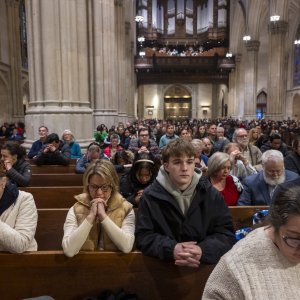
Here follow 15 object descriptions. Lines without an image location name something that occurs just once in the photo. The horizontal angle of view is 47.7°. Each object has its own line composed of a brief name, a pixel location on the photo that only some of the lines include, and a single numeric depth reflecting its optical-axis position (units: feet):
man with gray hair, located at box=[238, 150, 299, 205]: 11.22
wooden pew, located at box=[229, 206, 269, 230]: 10.90
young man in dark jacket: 7.32
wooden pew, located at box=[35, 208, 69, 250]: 10.99
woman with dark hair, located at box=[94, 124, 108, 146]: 33.35
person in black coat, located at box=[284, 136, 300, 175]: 14.47
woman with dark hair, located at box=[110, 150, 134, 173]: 17.15
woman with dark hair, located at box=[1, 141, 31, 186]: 13.09
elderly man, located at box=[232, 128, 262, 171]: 17.70
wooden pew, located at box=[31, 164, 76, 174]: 18.67
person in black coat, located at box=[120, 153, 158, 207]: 11.21
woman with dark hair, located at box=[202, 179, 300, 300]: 4.31
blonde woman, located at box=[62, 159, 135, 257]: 7.53
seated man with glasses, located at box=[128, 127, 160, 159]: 21.95
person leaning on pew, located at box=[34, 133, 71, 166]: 18.89
